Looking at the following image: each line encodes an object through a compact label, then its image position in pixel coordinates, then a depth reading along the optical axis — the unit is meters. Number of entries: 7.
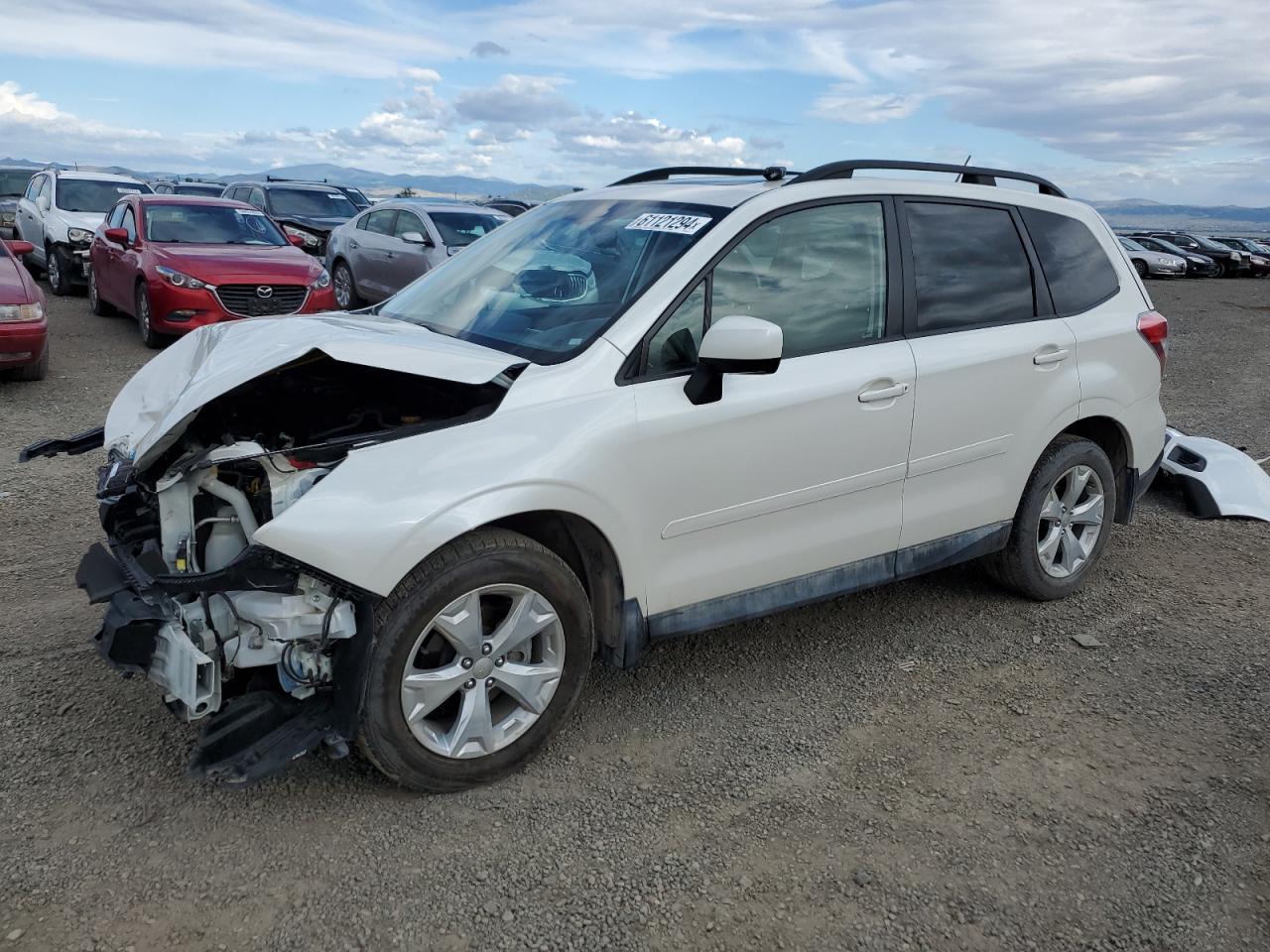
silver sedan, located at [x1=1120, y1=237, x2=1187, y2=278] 31.72
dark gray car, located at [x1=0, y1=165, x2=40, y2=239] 21.20
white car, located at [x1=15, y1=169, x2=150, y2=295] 14.34
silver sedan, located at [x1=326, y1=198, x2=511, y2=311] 13.23
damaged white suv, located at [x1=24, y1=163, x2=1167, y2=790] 2.90
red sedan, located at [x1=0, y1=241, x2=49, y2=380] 8.50
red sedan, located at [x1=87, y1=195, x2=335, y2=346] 10.47
